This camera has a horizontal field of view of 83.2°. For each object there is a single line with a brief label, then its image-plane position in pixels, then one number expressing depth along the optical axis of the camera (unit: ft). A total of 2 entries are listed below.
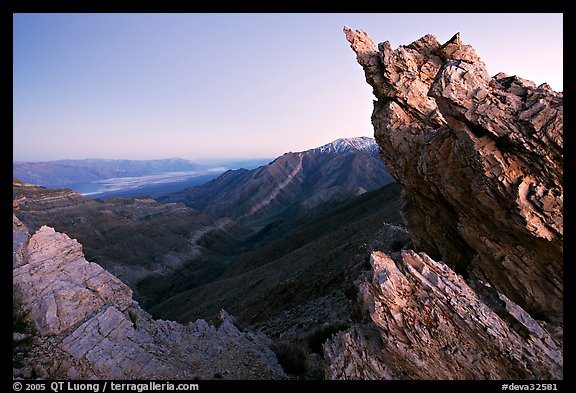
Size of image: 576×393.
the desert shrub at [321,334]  63.03
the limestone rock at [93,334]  41.06
